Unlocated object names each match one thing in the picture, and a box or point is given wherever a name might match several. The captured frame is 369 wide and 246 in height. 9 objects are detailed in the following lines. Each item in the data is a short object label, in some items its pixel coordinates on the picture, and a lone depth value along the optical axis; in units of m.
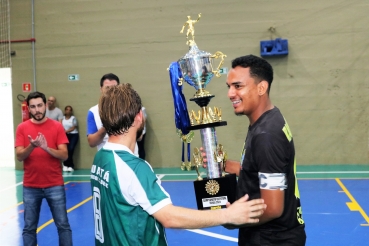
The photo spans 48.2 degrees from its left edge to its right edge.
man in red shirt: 4.50
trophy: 2.75
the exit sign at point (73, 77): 11.91
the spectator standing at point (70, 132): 11.58
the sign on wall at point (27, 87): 12.17
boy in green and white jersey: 2.04
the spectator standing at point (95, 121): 4.43
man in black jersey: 2.21
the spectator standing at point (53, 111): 11.62
